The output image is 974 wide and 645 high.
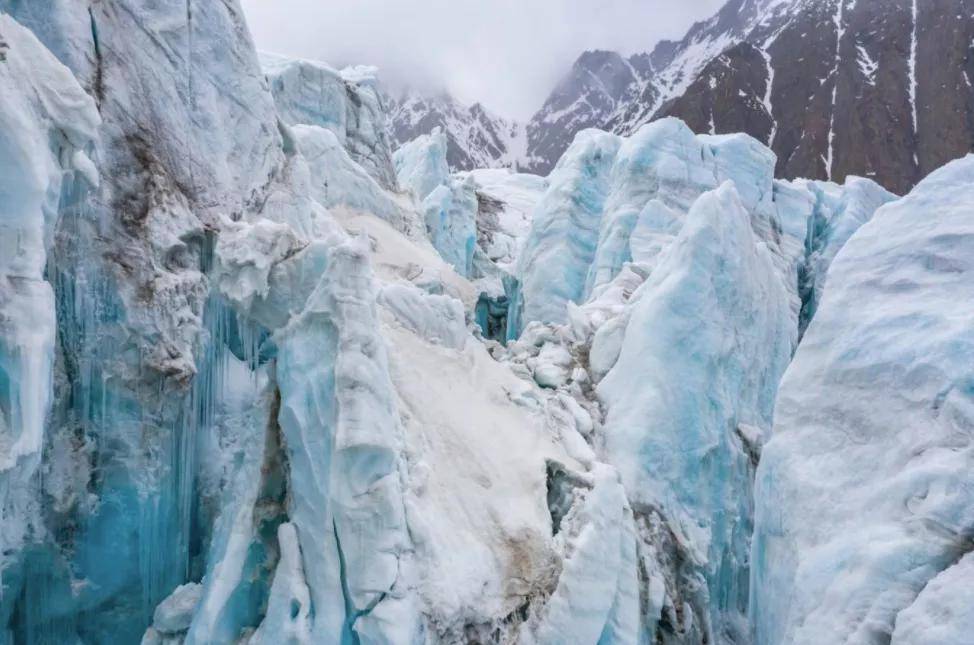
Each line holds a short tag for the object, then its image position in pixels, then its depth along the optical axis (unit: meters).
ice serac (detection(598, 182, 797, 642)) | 9.74
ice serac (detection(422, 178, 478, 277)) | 21.28
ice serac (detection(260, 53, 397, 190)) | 18.44
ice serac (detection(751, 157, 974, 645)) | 4.84
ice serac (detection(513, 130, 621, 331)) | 19.22
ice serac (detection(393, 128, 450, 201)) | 26.14
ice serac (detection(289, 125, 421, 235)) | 14.90
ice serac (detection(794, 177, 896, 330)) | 20.62
